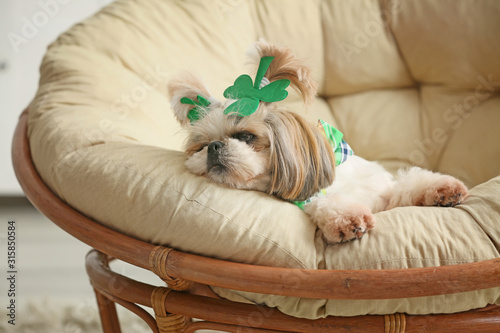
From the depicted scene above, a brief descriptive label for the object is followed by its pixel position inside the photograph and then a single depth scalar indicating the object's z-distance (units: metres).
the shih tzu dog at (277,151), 1.41
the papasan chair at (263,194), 1.21
